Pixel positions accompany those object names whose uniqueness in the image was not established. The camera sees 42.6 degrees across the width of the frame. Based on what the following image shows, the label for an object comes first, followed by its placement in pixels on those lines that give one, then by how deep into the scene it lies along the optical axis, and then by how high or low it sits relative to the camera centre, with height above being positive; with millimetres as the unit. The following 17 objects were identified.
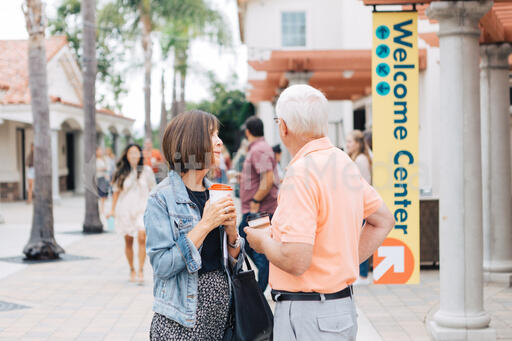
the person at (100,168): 19777 -146
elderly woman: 2736 -330
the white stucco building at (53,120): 23094 +1724
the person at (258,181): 6801 -220
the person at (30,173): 21250 -265
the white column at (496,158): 7863 -36
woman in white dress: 8109 -437
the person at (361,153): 7910 +61
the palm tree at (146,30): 28969 +6032
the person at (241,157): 14352 +80
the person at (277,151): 9673 +130
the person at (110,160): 23988 +122
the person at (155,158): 11830 +87
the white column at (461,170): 5219 -112
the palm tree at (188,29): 29875 +6564
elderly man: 2430 -283
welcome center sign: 5621 +363
